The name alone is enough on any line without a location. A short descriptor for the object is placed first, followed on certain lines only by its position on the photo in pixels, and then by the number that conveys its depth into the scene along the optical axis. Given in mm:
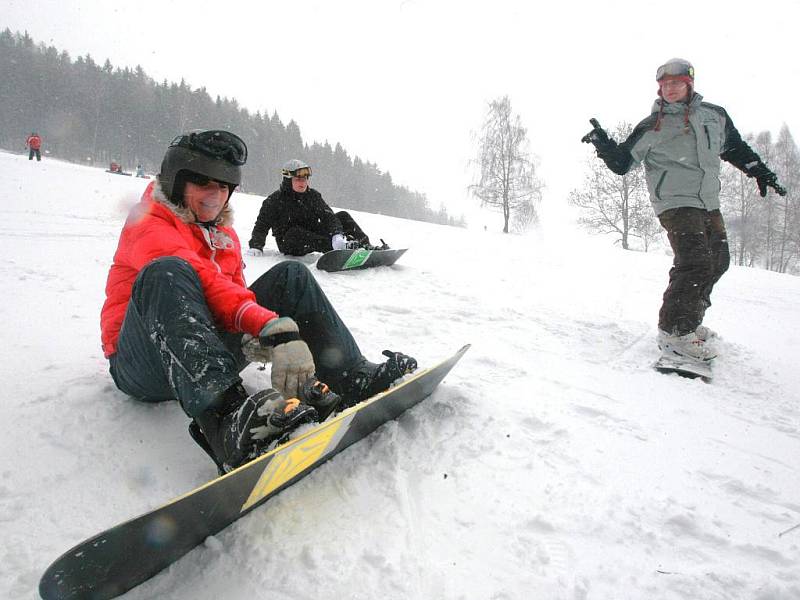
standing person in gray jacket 2889
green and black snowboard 5047
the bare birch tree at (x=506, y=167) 23984
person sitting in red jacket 1264
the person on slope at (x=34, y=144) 22344
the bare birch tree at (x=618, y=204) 22297
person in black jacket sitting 5582
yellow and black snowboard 860
